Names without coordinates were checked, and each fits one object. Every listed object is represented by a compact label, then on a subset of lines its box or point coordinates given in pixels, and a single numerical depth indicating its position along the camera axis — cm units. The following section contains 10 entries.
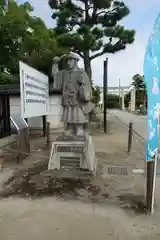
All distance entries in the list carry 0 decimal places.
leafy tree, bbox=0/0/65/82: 853
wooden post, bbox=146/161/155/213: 249
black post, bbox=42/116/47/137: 744
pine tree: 881
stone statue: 364
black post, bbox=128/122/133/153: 546
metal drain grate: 372
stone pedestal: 363
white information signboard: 411
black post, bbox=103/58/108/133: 870
